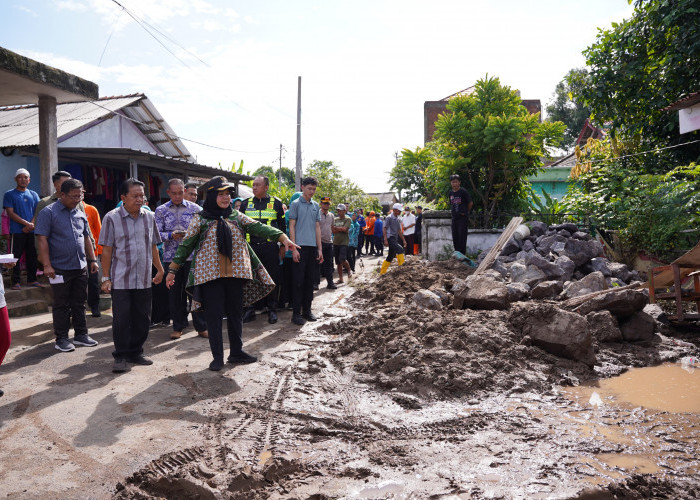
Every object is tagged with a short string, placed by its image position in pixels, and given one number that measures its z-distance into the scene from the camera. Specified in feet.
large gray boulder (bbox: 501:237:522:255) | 36.11
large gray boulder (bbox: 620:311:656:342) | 19.60
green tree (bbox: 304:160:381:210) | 108.68
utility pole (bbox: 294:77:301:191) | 74.99
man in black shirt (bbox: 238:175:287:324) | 24.29
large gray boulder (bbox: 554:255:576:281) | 29.70
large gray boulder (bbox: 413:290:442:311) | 23.16
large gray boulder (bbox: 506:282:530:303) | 23.44
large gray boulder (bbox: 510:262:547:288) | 27.71
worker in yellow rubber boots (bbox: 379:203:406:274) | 41.39
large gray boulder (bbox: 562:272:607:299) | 23.90
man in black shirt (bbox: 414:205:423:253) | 54.95
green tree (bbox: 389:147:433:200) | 110.03
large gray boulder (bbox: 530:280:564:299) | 24.21
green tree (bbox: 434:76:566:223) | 41.47
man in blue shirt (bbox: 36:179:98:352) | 17.95
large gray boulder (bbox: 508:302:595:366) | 16.87
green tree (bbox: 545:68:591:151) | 131.13
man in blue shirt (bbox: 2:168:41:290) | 26.04
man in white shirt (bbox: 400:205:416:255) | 54.34
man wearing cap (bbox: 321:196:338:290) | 34.30
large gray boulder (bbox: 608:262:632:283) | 29.12
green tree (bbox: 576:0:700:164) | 37.99
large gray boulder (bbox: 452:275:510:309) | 22.21
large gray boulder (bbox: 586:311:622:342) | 19.12
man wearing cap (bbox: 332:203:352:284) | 38.86
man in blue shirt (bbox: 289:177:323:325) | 23.57
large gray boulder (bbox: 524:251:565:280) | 29.09
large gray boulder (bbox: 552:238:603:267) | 31.37
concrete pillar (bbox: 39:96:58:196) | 27.42
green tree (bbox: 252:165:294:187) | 206.39
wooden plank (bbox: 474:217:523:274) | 34.09
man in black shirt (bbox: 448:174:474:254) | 37.27
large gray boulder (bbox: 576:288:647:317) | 19.92
